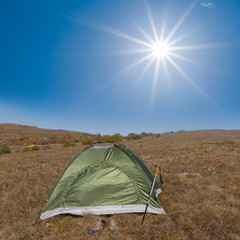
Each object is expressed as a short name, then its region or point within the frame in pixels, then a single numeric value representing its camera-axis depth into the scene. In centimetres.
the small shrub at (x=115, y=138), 4078
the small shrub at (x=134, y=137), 4308
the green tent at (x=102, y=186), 498
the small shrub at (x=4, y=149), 2188
